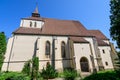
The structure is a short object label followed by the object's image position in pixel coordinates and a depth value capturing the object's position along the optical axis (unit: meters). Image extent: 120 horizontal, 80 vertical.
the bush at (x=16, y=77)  5.69
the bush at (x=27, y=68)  10.78
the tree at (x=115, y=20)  9.01
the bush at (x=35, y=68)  9.45
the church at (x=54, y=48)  12.32
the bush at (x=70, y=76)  8.43
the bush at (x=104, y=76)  3.90
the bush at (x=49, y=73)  9.81
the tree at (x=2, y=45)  9.10
